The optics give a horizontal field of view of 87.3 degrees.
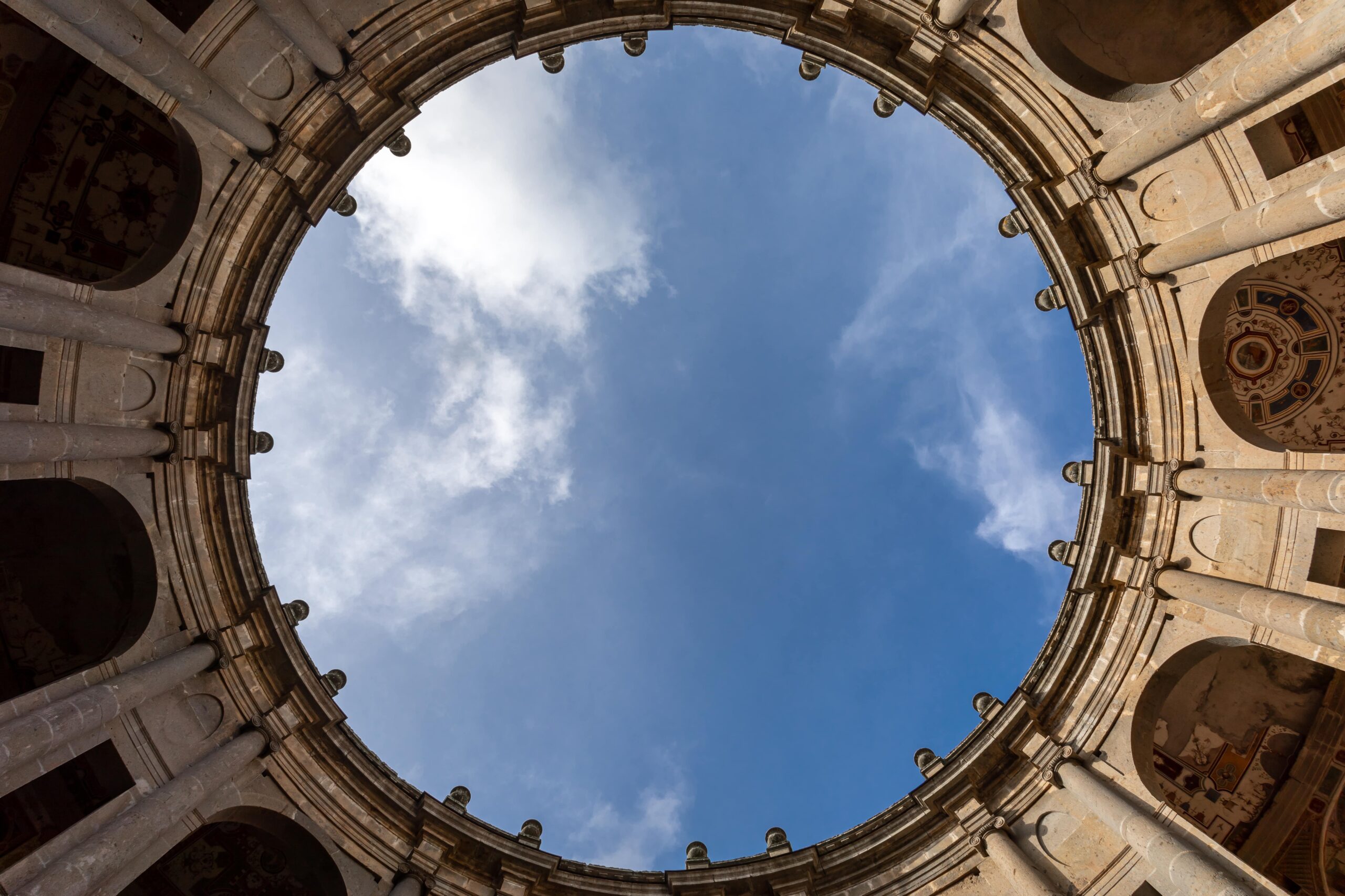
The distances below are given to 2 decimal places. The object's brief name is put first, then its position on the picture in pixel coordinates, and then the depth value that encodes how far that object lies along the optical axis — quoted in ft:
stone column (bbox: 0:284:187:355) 34.50
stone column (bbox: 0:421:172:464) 34.86
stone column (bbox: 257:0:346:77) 41.42
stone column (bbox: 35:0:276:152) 33.45
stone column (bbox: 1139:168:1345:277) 31.53
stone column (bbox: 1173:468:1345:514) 33.04
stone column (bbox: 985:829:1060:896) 42.32
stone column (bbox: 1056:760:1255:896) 35.45
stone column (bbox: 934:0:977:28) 41.50
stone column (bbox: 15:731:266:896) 33.27
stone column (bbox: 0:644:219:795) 33.17
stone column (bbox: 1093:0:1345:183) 29.68
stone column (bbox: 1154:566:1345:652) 33.12
